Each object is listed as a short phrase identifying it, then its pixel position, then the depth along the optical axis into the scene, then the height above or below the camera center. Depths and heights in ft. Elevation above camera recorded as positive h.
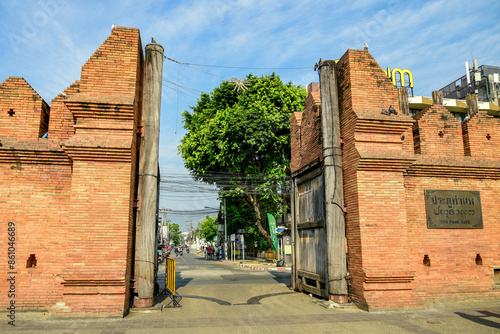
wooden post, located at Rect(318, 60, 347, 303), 29.84 +3.74
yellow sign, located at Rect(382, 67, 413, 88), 114.68 +48.99
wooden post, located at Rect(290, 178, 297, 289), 40.32 -0.33
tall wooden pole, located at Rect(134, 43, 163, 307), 28.40 +4.12
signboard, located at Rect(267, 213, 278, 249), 78.54 +0.71
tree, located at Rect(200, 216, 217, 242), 258.22 -0.01
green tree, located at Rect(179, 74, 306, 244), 77.36 +19.55
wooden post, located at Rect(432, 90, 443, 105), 34.34 +12.52
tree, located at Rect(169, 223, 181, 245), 480.48 -3.90
